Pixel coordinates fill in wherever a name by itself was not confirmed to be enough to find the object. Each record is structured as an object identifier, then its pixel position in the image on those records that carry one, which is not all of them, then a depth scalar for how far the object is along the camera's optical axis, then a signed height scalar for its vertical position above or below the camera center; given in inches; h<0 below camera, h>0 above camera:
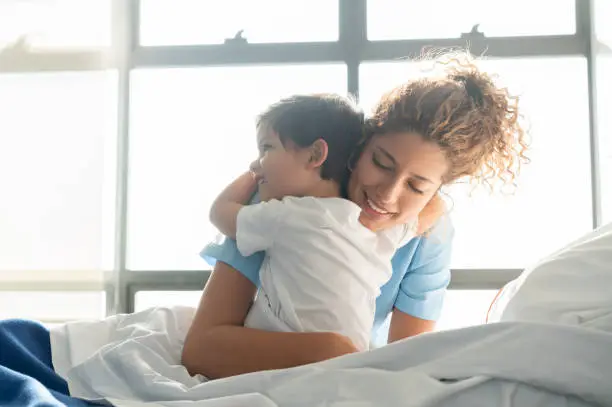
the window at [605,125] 86.2 +13.9
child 47.4 -0.1
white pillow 38.2 -3.9
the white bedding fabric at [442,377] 34.2 -8.4
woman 46.1 +4.1
